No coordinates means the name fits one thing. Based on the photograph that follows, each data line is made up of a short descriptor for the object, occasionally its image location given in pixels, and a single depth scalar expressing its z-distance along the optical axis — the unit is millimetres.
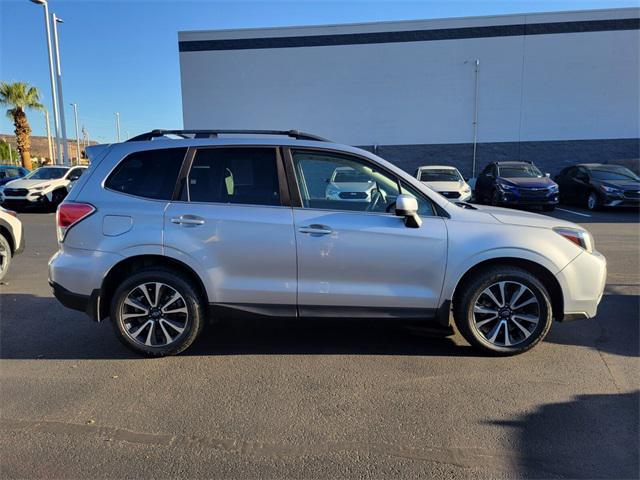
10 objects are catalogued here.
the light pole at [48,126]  38875
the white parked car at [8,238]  6758
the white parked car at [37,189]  15133
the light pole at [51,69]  23386
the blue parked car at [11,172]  19094
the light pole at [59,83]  23945
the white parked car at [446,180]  13523
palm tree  30227
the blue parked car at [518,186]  14086
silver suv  3836
